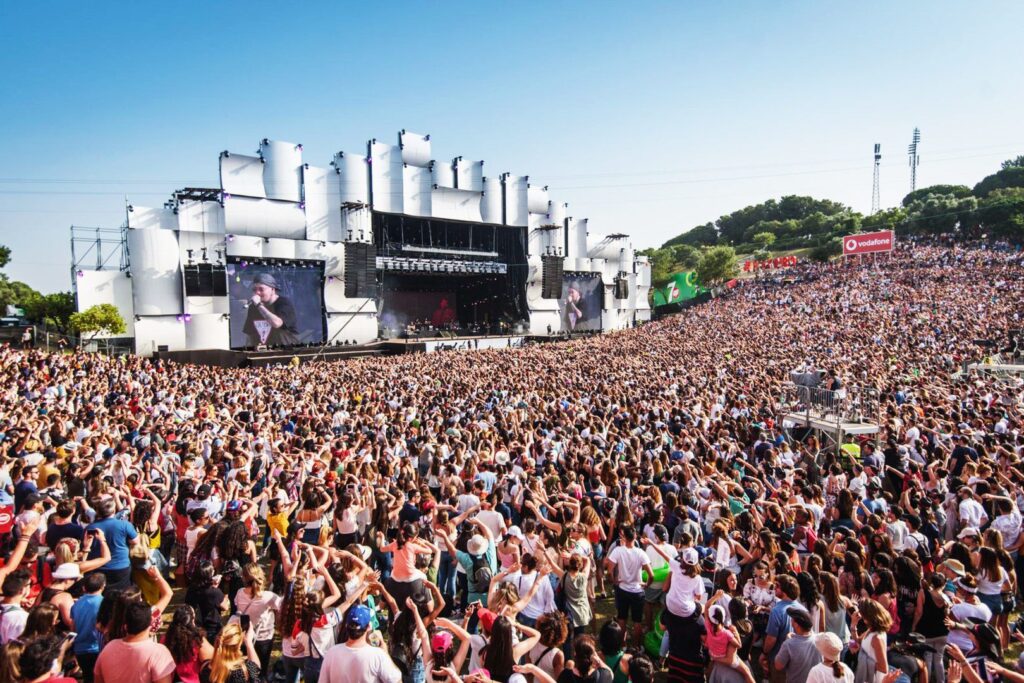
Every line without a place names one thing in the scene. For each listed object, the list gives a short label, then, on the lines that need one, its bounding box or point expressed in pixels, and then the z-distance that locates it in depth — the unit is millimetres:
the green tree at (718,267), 57531
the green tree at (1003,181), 65312
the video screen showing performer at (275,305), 29172
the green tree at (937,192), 68812
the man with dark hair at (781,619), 3711
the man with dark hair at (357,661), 3023
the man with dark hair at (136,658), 2996
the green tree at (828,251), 56378
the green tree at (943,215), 53088
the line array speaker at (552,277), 39781
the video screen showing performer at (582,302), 42062
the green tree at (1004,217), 47219
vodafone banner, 43250
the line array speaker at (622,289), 45125
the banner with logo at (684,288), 50188
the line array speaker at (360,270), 32094
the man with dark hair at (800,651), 3471
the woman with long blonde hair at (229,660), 3072
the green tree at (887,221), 59906
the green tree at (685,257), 70875
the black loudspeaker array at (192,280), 27797
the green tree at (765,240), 75125
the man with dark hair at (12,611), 3449
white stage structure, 27203
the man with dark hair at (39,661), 2707
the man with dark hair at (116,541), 4609
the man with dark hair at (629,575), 4699
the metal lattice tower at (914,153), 82000
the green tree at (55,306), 32938
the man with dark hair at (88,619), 3645
